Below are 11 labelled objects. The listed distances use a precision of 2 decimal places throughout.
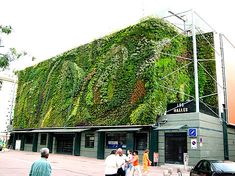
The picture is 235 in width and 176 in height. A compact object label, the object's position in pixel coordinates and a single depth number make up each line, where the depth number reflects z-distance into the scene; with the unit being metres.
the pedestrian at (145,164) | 17.67
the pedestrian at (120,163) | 9.77
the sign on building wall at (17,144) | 42.82
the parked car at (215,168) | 10.49
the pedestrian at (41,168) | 6.44
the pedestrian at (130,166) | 15.39
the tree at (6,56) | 10.42
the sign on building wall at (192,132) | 22.38
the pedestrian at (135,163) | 15.80
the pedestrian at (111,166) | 9.49
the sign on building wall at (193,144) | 21.72
